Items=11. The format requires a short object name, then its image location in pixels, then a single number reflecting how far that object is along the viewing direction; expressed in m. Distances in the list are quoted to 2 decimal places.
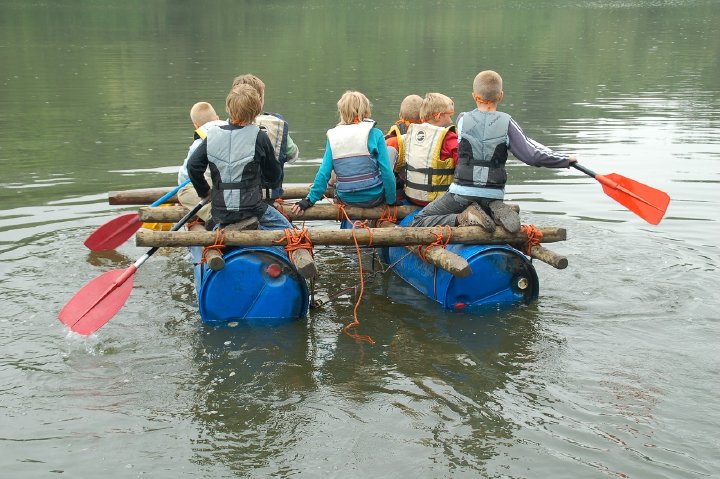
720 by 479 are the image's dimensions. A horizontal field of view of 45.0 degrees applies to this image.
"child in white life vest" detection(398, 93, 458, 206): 7.82
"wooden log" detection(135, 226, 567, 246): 6.78
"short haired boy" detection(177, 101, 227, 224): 7.75
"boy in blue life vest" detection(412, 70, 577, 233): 7.10
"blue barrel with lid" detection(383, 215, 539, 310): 7.03
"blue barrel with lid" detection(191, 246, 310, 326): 6.76
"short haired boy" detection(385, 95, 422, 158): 8.36
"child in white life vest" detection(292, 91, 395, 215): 7.79
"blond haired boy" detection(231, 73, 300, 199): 7.66
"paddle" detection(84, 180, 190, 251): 9.04
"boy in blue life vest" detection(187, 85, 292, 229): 6.94
